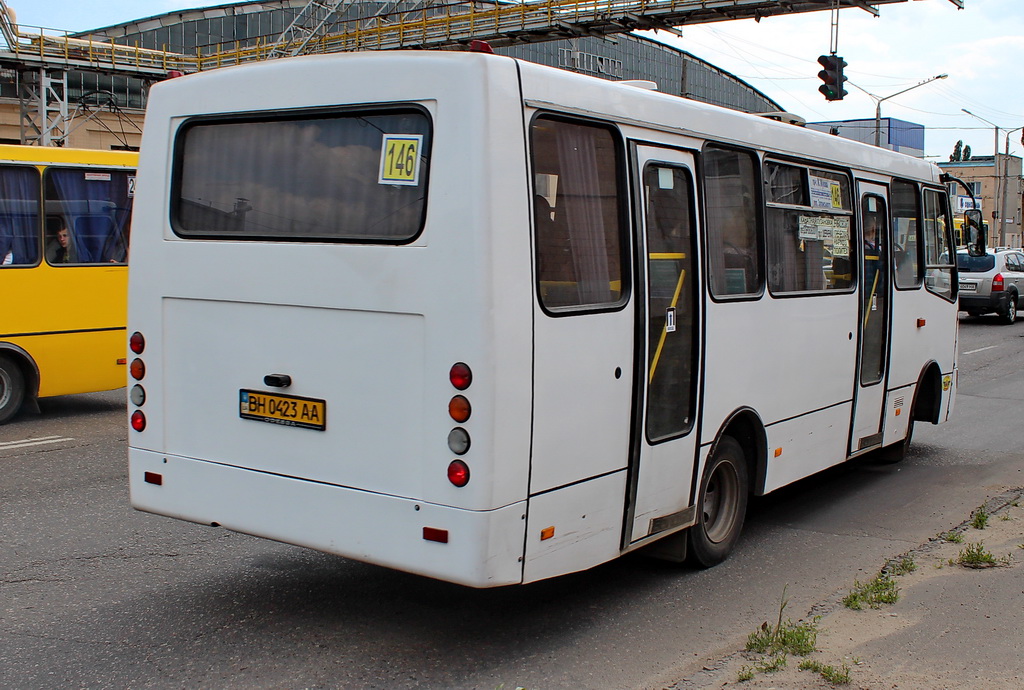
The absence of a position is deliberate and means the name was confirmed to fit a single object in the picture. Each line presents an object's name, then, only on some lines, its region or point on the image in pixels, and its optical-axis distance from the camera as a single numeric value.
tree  101.70
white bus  4.61
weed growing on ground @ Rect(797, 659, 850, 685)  4.62
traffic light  21.39
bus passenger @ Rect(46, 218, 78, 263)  11.62
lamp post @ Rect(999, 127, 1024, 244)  56.83
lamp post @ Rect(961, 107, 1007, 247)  58.12
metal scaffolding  31.03
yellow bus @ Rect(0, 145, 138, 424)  11.34
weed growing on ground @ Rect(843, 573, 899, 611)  5.68
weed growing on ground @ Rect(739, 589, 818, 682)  4.82
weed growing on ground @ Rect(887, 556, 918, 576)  6.32
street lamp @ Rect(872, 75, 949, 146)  43.94
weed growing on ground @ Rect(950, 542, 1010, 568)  6.34
